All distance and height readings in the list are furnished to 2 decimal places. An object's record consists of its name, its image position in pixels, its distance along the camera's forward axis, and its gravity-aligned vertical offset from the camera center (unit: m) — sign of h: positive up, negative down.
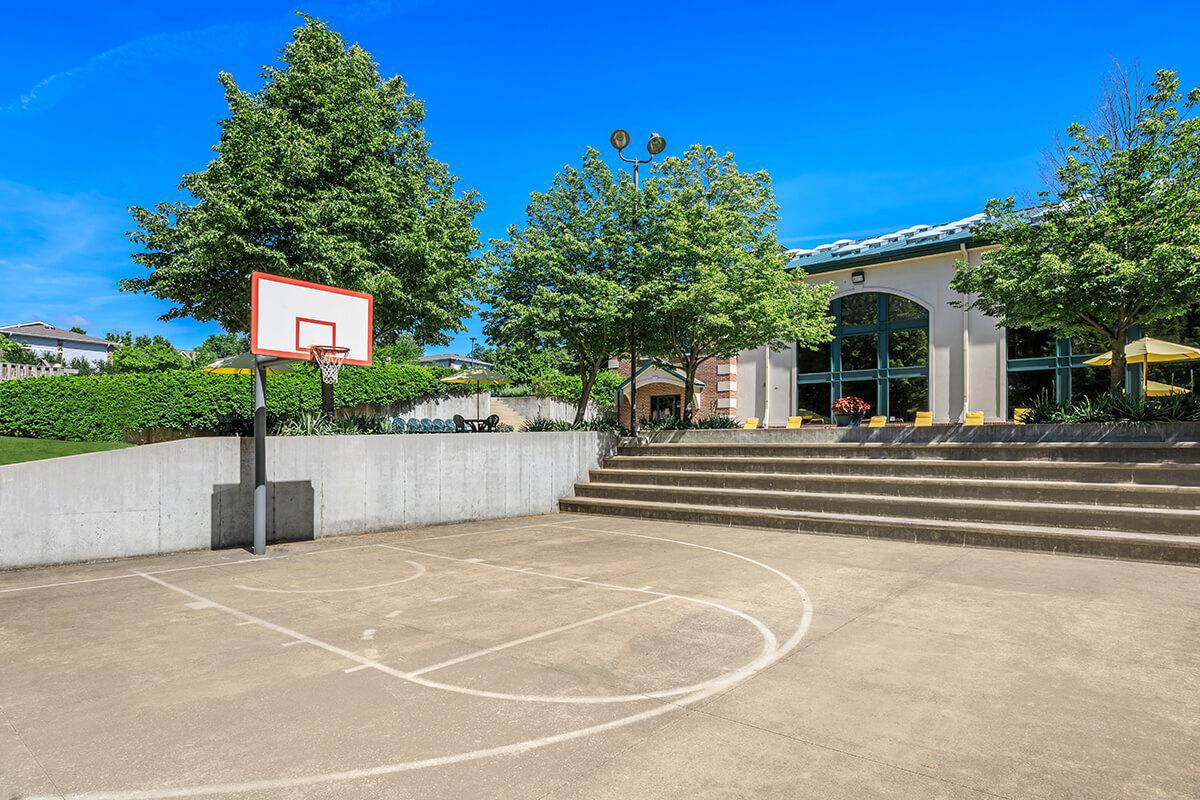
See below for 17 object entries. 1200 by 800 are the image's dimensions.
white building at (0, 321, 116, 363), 80.94 +7.85
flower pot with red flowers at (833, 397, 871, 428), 17.88 -0.24
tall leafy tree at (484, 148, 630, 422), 16.95 +3.58
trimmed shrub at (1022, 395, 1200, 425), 12.38 -0.17
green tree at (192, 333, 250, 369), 61.22 +6.14
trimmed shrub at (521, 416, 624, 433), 18.41 -0.69
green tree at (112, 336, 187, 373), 37.31 +2.60
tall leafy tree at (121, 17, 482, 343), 14.71 +4.58
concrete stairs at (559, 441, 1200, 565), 10.36 -1.80
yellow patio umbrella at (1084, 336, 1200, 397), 16.06 +1.25
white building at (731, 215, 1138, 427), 22.84 +1.88
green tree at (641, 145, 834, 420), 17.00 +3.74
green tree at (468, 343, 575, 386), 42.09 +2.37
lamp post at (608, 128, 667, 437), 18.80 +7.56
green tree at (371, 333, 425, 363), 63.73 +5.27
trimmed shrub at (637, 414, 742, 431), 19.84 -0.69
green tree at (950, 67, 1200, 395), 11.95 +3.27
